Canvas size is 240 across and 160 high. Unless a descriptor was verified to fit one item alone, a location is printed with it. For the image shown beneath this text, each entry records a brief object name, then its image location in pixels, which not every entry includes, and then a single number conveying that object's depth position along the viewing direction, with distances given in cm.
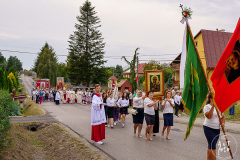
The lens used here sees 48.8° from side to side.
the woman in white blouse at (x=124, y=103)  1347
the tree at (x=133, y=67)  2825
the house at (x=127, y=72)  9555
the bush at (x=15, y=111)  1773
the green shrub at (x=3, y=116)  688
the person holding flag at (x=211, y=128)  540
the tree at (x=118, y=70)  10094
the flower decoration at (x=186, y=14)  523
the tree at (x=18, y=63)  15948
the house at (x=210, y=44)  3387
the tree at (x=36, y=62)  10188
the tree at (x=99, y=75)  5456
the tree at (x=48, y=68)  7031
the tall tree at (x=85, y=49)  5366
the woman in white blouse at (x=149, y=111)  939
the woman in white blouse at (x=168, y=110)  966
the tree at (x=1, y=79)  2406
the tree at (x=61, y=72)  7469
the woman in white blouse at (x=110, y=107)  1266
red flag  512
